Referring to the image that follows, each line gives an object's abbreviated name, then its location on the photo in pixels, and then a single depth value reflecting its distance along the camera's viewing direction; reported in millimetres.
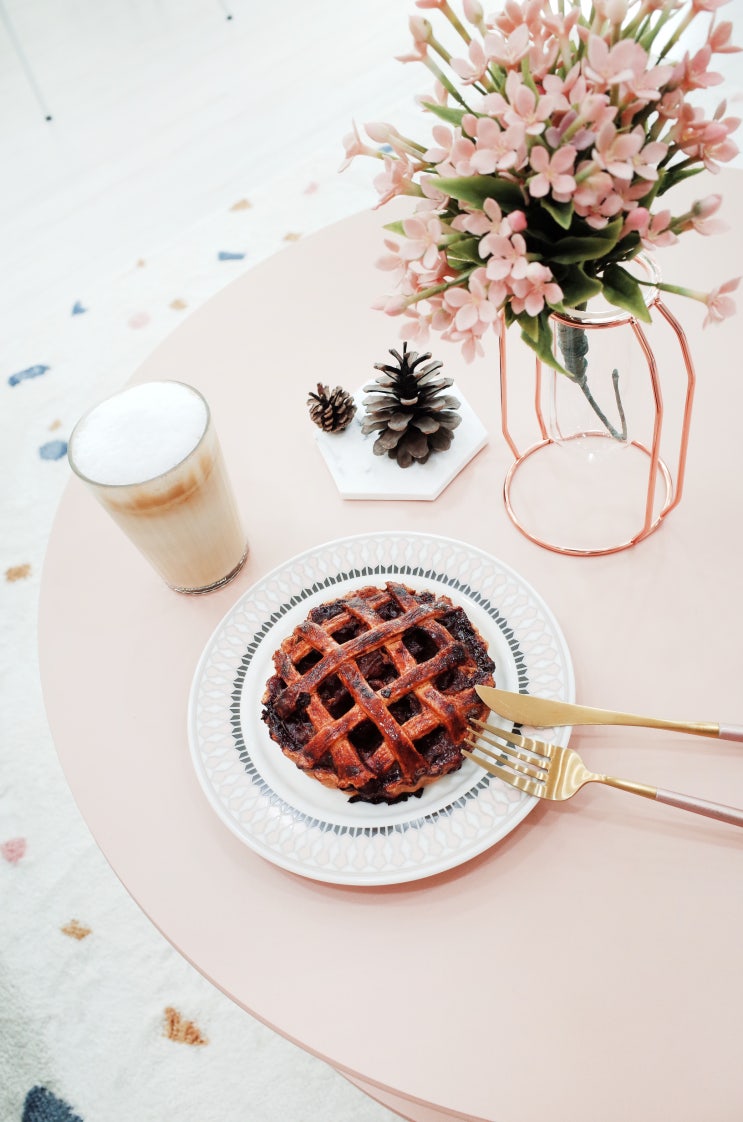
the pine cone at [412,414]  986
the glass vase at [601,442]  798
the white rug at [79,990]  1236
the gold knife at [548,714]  750
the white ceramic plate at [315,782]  713
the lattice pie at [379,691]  734
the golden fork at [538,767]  719
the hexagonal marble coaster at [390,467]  979
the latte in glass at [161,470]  818
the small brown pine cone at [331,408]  1011
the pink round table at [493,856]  648
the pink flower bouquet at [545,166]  575
